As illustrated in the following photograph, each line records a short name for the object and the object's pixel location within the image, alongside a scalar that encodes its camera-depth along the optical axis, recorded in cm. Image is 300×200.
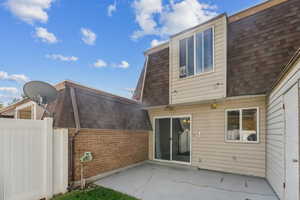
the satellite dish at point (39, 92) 430
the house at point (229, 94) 451
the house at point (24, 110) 564
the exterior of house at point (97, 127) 476
